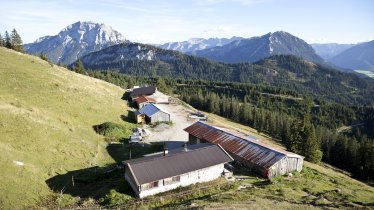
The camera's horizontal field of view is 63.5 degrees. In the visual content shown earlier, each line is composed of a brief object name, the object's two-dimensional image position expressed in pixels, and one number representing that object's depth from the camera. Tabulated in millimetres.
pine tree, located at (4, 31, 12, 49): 126944
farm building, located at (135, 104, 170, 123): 84219
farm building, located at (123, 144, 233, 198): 42156
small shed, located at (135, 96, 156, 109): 102794
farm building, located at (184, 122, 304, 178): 51656
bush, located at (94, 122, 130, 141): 66688
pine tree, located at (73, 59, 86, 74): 150525
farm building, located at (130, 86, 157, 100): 113694
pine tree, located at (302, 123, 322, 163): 78625
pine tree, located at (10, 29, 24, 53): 127750
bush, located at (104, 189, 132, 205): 38938
